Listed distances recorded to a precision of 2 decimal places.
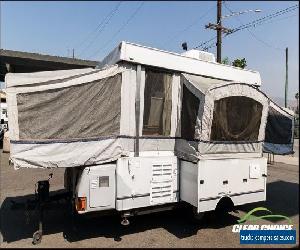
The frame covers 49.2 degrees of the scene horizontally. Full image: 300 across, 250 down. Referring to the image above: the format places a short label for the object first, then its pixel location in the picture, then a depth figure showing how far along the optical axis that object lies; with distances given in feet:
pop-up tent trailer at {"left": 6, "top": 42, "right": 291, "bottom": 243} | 19.02
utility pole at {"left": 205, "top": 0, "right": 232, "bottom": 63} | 56.49
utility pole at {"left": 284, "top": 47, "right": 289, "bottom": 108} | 115.96
